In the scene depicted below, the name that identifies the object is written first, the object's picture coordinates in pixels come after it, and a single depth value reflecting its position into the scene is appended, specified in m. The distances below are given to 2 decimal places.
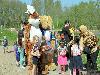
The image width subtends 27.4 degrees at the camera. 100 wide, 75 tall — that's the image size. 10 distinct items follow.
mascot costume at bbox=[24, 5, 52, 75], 4.12
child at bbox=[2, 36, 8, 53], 10.88
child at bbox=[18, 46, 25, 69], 7.26
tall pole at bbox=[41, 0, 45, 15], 30.44
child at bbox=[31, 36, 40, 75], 4.06
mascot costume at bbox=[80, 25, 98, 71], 5.21
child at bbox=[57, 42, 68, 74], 6.49
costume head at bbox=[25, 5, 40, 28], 4.13
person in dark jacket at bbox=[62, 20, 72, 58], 6.42
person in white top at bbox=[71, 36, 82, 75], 5.54
